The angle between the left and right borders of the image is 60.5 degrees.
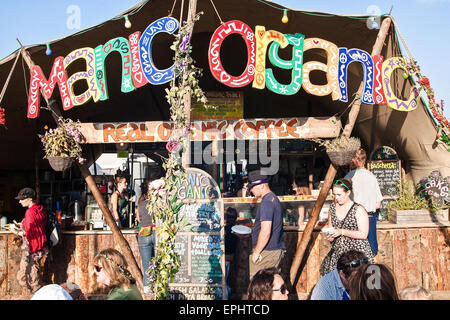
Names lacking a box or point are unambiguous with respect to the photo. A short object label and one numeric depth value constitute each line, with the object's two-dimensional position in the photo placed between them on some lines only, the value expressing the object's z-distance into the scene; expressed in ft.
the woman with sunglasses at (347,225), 13.99
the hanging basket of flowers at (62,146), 16.53
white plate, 17.19
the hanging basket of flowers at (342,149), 15.93
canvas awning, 19.11
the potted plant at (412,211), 19.94
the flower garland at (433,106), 18.74
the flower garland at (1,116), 17.10
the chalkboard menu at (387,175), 25.41
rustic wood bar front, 18.60
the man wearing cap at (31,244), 17.40
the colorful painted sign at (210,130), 18.62
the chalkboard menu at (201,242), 14.98
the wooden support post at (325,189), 16.70
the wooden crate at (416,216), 19.92
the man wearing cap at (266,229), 14.65
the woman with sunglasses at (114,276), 10.14
